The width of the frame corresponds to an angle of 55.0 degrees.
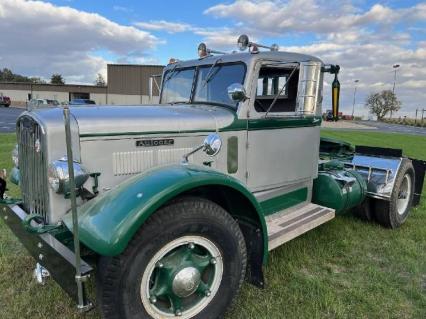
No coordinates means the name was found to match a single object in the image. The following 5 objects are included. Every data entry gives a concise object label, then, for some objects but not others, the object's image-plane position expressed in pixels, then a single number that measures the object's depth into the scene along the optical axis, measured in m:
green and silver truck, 2.63
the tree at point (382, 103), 72.00
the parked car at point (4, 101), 45.19
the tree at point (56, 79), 78.75
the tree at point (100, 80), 79.70
